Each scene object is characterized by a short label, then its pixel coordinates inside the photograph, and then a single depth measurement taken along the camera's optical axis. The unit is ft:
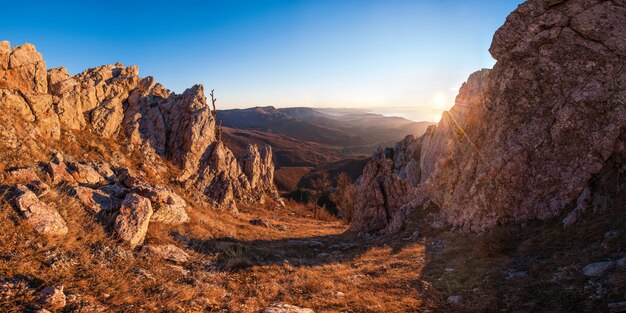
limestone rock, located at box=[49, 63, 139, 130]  98.17
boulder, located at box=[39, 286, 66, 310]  21.06
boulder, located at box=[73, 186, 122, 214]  38.55
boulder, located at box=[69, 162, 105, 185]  51.96
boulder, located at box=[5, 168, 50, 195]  35.83
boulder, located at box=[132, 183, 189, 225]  47.60
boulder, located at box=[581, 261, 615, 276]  25.84
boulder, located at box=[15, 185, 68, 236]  29.48
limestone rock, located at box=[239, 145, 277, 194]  208.13
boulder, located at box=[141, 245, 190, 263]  36.35
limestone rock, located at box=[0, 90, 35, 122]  71.47
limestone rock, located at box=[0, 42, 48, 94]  79.61
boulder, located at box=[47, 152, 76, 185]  45.80
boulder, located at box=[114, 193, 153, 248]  36.37
